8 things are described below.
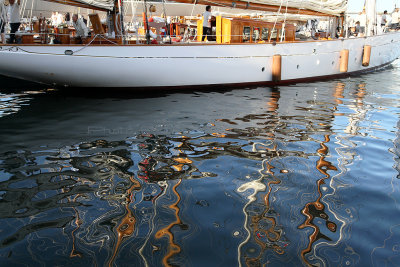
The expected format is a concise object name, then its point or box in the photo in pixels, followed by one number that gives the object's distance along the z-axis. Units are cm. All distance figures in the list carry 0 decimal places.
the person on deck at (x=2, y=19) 1020
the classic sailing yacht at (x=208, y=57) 1072
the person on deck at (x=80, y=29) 1163
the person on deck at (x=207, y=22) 1303
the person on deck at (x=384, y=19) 2312
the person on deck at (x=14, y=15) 1112
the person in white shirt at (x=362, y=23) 1798
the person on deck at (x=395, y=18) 2241
